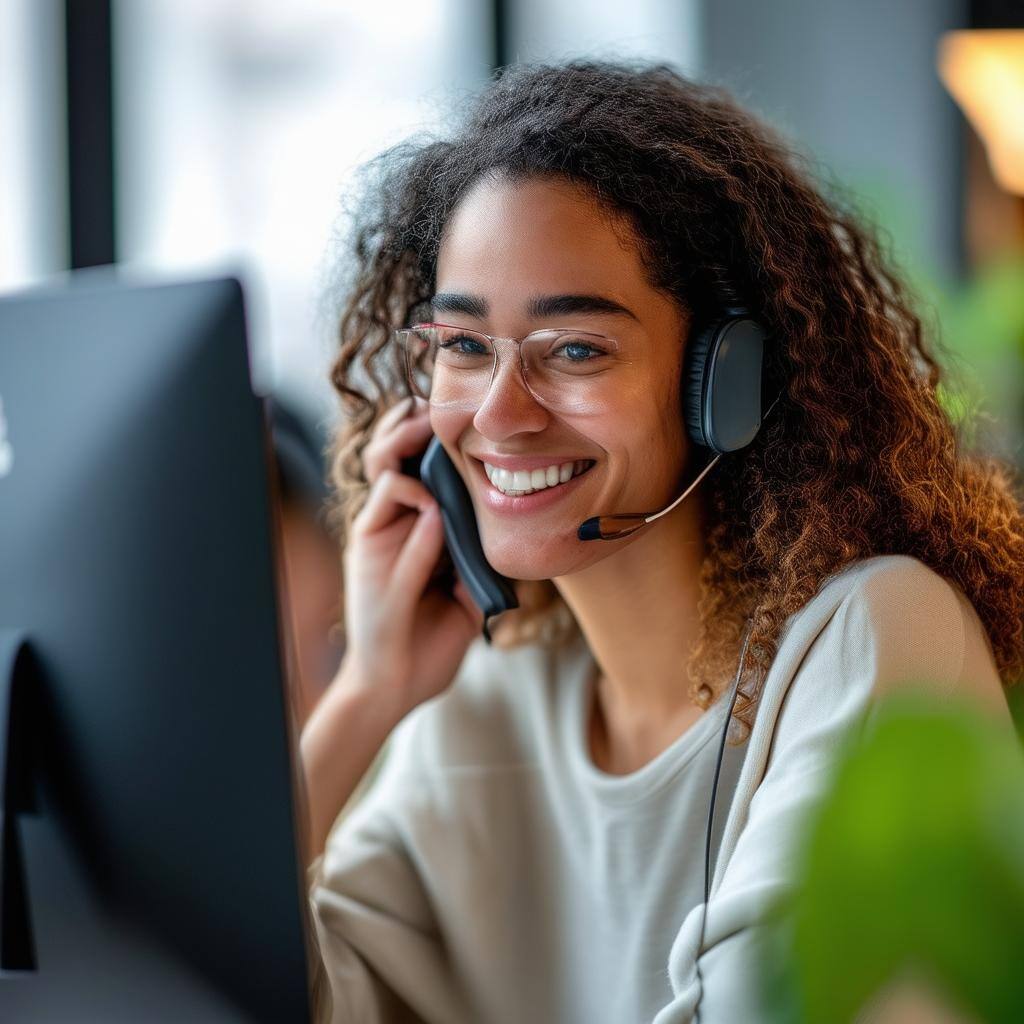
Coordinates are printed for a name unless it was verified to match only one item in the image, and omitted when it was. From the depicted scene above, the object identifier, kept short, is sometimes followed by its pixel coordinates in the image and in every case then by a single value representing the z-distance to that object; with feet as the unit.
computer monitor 3.90
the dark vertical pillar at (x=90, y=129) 10.68
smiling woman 4.47
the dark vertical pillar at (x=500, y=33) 12.07
